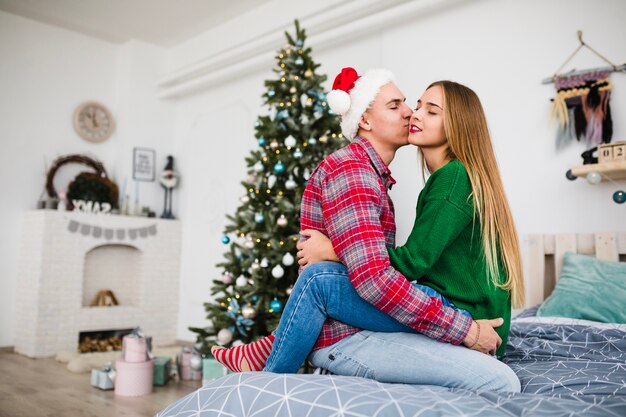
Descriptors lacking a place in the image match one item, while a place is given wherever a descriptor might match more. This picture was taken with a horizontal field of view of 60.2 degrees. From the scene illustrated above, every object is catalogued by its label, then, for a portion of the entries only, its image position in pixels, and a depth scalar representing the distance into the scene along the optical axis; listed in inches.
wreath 200.7
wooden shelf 108.4
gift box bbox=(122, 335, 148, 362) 128.4
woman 59.2
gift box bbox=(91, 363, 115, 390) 132.5
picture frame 223.9
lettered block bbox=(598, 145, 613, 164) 111.5
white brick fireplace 185.0
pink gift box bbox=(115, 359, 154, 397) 126.6
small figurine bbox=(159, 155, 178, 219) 226.8
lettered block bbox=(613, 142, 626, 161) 109.6
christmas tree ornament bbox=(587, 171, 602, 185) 110.9
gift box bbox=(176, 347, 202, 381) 145.7
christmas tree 129.2
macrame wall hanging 118.6
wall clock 214.7
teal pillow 93.4
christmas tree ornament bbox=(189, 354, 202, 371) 145.5
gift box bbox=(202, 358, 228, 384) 135.9
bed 44.0
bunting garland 194.2
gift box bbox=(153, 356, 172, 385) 138.9
